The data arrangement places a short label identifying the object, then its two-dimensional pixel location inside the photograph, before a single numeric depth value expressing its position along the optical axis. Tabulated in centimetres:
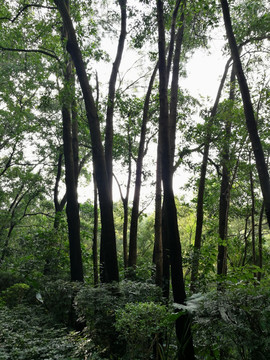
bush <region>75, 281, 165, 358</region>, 453
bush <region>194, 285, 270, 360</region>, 273
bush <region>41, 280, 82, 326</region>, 683
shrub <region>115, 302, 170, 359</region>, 361
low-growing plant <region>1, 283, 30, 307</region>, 963
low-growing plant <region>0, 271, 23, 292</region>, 1273
